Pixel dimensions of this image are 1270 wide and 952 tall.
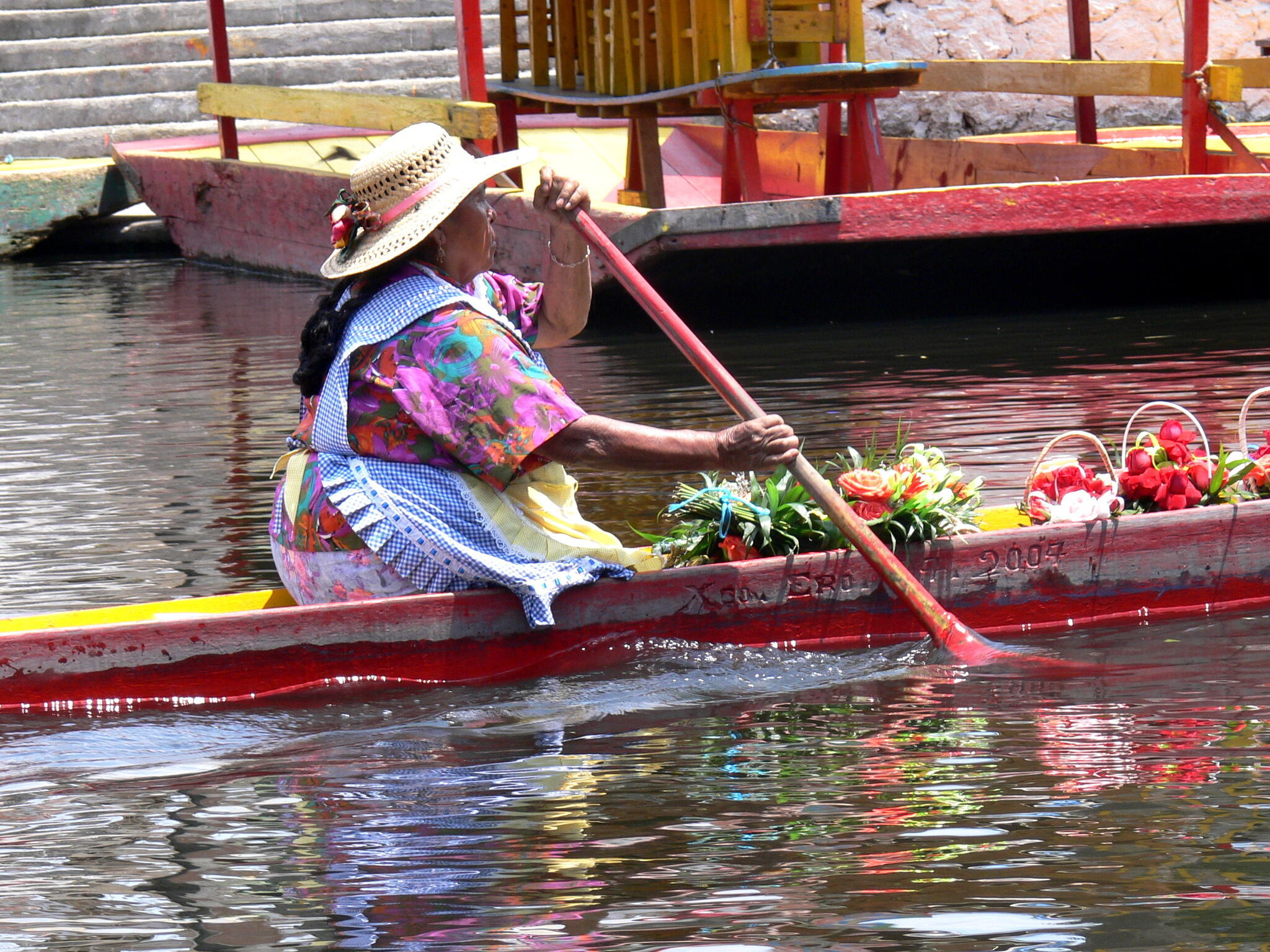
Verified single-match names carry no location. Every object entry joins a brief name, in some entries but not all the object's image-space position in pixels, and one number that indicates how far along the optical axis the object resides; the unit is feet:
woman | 25.16
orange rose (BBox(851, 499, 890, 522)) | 28.30
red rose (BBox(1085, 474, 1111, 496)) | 29.43
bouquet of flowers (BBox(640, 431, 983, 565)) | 28.37
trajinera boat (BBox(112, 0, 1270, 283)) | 55.01
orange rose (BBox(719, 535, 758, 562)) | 28.45
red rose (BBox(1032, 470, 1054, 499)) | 29.86
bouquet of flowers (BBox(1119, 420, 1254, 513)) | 29.94
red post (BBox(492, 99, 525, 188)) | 72.23
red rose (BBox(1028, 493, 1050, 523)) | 29.60
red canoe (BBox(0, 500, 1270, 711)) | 25.82
